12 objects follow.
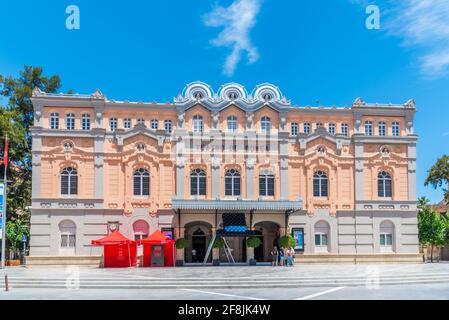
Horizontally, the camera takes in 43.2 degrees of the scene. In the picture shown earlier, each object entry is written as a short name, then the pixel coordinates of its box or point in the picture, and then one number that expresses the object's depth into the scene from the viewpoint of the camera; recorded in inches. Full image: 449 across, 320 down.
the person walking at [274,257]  1641.2
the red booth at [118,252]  1577.9
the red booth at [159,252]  1589.6
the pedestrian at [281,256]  1624.0
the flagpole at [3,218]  1515.3
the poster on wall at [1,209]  1518.2
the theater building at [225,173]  1668.3
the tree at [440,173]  2167.8
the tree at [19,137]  1862.7
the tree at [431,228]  2041.1
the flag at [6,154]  1588.3
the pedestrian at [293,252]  1643.9
